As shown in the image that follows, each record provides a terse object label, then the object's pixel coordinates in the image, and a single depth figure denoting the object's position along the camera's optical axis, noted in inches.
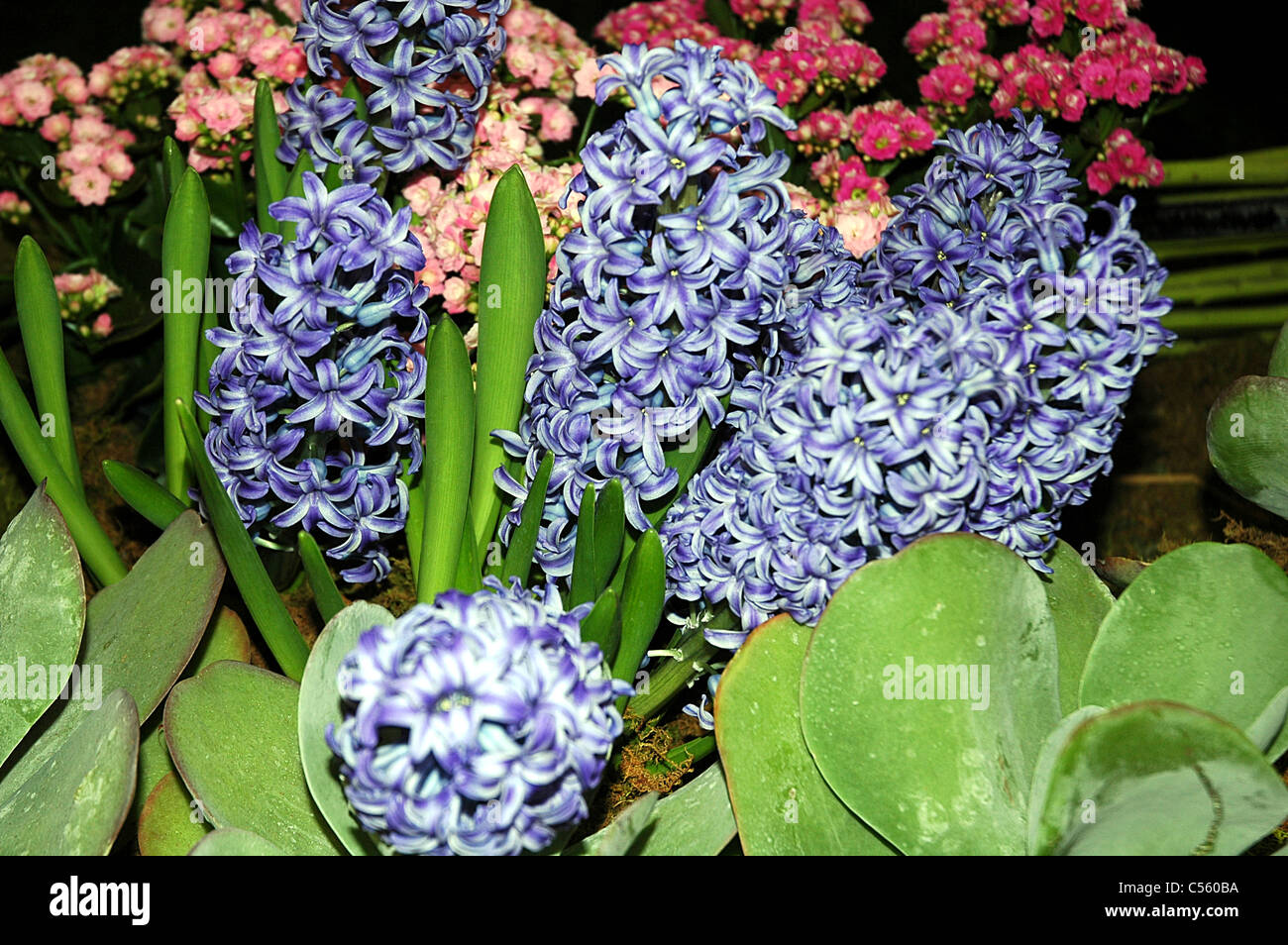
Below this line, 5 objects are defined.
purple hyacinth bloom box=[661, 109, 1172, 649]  25.5
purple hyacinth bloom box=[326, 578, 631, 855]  20.9
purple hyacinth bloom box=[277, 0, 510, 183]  33.0
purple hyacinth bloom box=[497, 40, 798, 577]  26.0
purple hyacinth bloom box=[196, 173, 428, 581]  28.5
